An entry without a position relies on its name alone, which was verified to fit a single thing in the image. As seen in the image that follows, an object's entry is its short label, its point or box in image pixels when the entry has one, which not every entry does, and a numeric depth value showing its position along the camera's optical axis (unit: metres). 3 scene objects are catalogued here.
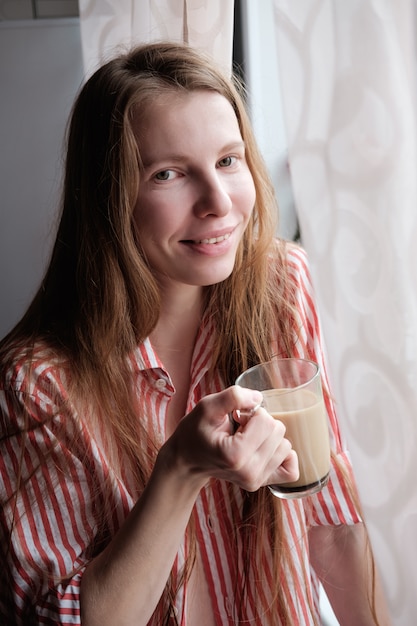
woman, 1.10
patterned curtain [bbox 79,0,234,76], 1.37
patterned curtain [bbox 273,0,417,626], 0.80
